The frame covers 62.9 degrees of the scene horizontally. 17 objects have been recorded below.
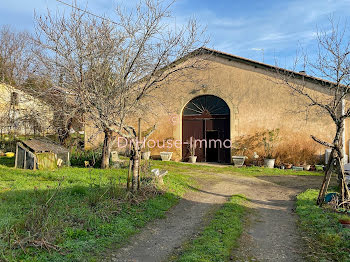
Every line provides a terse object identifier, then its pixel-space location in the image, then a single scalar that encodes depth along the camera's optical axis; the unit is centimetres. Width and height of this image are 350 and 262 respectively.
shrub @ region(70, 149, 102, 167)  1340
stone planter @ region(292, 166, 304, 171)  1438
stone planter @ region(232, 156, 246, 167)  1542
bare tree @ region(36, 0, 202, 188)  723
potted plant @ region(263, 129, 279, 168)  1525
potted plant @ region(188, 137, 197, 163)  1703
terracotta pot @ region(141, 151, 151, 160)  1706
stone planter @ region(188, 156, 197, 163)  1673
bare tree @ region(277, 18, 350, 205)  748
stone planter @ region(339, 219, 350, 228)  573
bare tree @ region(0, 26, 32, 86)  1941
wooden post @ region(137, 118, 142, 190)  823
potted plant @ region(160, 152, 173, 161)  1686
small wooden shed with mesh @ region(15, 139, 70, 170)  1168
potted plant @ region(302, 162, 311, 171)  1450
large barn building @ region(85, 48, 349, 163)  1473
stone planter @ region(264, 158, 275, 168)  1494
